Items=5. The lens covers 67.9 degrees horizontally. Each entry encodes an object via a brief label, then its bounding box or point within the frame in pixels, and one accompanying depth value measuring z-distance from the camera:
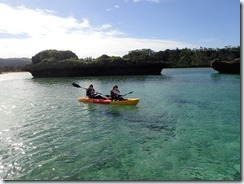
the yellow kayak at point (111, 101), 15.10
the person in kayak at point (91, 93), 17.07
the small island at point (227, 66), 43.67
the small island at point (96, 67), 51.68
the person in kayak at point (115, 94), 15.82
